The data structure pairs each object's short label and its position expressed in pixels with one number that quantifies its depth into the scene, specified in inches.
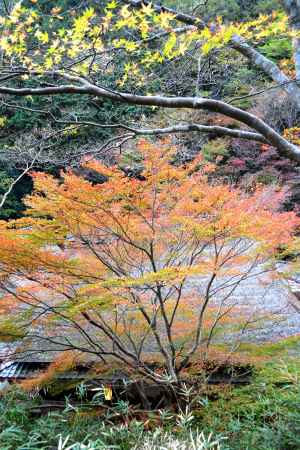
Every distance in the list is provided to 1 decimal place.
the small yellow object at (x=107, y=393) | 97.0
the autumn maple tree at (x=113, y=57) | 80.5
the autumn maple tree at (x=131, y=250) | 123.9
